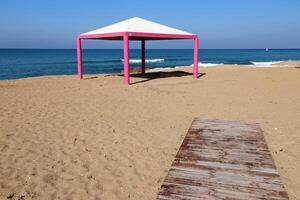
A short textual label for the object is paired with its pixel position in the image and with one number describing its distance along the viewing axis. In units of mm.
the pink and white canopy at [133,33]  13285
